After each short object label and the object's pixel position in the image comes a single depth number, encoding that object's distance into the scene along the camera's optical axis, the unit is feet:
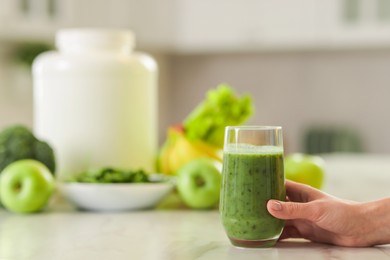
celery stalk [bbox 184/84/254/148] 5.62
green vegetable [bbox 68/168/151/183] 5.08
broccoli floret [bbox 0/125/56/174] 5.17
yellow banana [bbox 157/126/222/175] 5.55
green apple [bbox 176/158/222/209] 5.01
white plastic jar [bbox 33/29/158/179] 5.56
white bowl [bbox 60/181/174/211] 4.96
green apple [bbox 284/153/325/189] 5.26
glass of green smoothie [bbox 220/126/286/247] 3.92
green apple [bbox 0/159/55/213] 4.91
